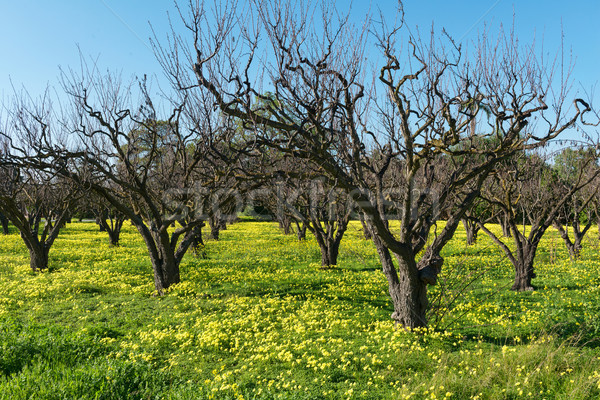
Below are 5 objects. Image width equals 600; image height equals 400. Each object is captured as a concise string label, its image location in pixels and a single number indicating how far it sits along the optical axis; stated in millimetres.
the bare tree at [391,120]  6711
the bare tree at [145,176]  10375
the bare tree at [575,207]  17181
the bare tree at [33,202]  13086
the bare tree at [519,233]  11180
